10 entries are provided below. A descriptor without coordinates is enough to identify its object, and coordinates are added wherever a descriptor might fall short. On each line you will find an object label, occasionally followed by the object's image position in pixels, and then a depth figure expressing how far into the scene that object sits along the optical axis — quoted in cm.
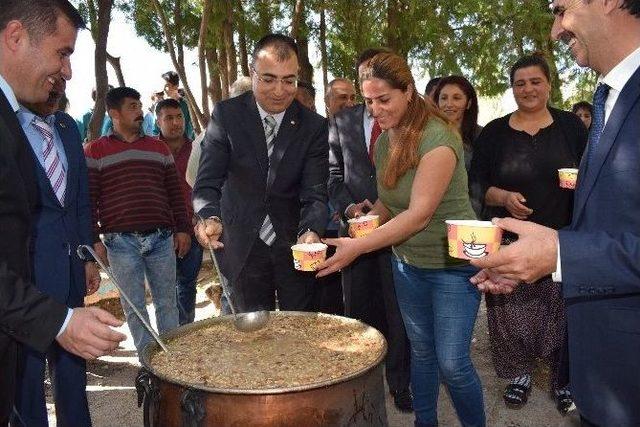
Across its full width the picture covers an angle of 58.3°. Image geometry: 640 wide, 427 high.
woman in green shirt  294
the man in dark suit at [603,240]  169
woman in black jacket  417
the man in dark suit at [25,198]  180
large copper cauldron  196
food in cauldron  223
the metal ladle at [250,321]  285
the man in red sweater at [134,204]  460
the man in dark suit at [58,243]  322
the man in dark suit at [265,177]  347
